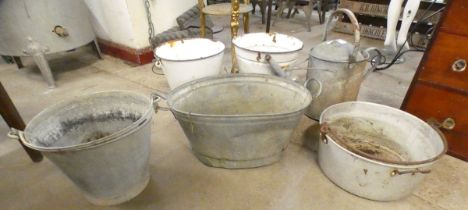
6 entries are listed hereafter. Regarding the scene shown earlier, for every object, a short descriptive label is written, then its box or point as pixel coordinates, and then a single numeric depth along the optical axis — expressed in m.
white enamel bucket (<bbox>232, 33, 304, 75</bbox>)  1.25
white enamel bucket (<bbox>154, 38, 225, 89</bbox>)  1.32
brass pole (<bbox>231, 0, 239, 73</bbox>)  1.56
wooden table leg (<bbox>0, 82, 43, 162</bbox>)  0.98
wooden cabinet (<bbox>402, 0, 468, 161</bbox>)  0.92
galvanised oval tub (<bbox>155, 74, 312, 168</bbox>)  0.89
